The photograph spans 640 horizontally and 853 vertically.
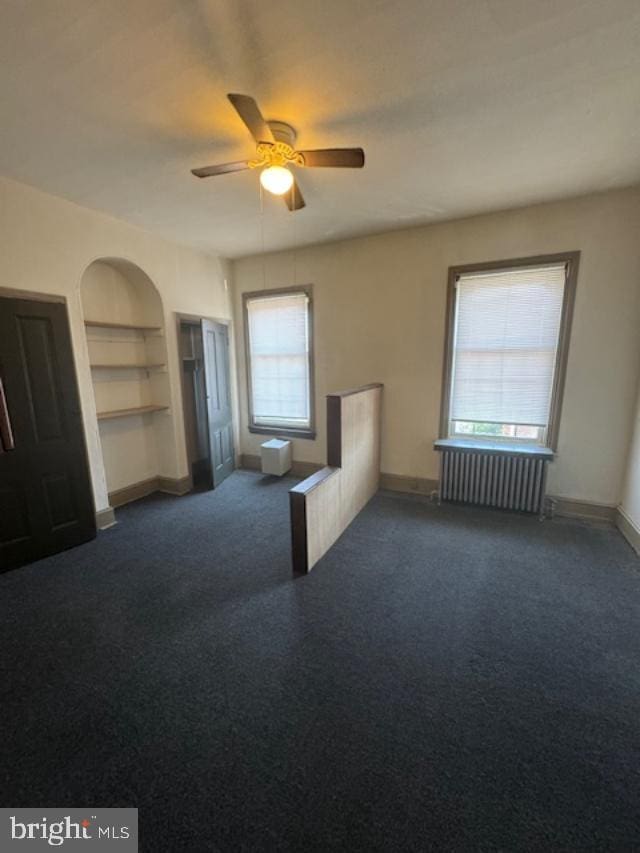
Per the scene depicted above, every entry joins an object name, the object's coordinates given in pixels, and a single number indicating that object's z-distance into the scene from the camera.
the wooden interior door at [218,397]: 4.17
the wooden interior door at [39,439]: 2.54
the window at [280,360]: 4.36
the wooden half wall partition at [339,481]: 2.46
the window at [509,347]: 3.17
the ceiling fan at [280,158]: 1.88
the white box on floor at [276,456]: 4.54
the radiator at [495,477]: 3.24
